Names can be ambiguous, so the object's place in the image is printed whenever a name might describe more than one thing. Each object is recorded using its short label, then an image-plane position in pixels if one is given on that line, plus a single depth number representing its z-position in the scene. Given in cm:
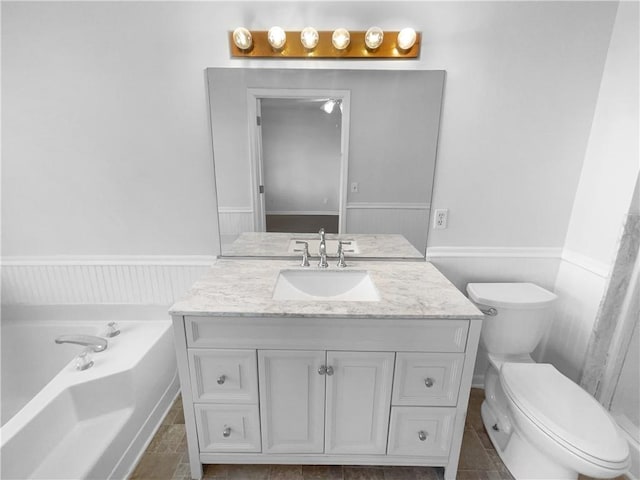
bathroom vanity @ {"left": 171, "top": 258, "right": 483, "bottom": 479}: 109
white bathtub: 113
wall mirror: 143
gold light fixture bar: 137
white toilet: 105
